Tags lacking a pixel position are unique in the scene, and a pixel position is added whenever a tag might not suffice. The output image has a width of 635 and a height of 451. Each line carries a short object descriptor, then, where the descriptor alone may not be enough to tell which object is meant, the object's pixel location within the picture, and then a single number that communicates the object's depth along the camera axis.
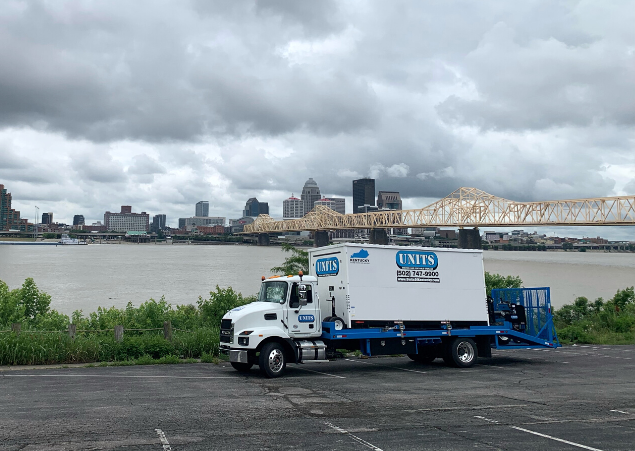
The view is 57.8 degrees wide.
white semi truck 16.58
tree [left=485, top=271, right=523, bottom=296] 36.75
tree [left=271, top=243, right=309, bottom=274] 34.59
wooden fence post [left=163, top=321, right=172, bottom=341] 20.69
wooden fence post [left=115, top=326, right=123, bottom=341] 19.50
